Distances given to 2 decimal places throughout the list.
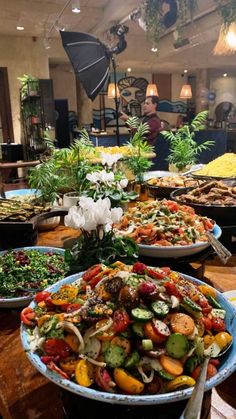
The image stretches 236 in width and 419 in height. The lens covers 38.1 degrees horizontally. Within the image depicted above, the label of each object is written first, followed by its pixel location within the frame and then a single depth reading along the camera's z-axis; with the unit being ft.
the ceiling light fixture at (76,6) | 14.57
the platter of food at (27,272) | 3.55
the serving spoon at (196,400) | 1.74
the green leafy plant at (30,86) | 21.47
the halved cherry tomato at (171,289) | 2.56
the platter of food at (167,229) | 4.08
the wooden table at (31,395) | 2.14
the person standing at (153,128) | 18.02
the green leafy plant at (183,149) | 9.63
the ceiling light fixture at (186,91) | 30.89
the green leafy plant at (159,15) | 13.08
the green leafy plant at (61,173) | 6.18
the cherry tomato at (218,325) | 2.59
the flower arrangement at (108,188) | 4.56
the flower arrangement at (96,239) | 3.40
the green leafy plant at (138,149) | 7.45
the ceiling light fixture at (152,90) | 28.76
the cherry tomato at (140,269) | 2.81
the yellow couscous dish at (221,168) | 7.93
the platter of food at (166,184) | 6.96
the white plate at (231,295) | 3.44
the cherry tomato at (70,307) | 2.58
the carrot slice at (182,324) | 2.29
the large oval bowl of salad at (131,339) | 2.12
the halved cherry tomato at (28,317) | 2.66
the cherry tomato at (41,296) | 2.90
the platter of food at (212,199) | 5.10
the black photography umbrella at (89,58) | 8.55
